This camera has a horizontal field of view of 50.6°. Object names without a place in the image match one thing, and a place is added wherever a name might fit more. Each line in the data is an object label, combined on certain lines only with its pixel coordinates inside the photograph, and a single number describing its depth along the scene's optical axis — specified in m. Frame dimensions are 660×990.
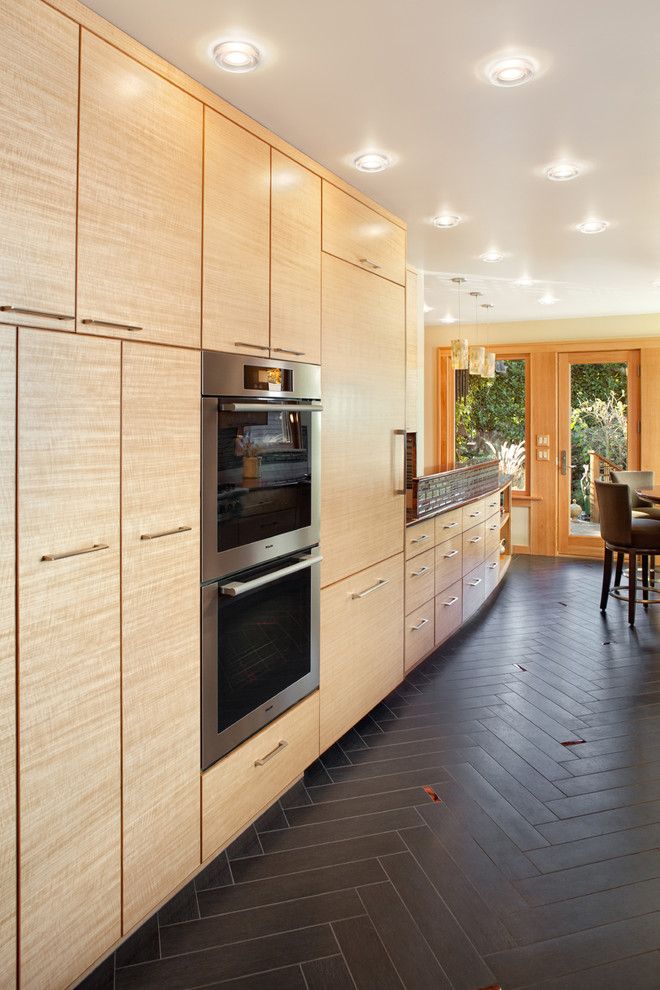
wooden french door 7.41
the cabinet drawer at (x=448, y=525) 4.32
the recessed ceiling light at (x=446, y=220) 3.73
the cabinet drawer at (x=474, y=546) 4.98
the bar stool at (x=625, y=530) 5.16
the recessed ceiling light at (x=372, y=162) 2.84
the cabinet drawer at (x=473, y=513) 4.93
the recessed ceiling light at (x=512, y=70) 2.10
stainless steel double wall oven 2.16
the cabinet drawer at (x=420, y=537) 3.80
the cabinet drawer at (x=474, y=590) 5.03
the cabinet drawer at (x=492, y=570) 5.75
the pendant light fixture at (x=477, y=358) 5.91
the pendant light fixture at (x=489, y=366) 6.08
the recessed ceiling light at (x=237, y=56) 1.99
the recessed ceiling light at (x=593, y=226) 3.88
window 7.93
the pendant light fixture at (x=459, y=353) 5.70
